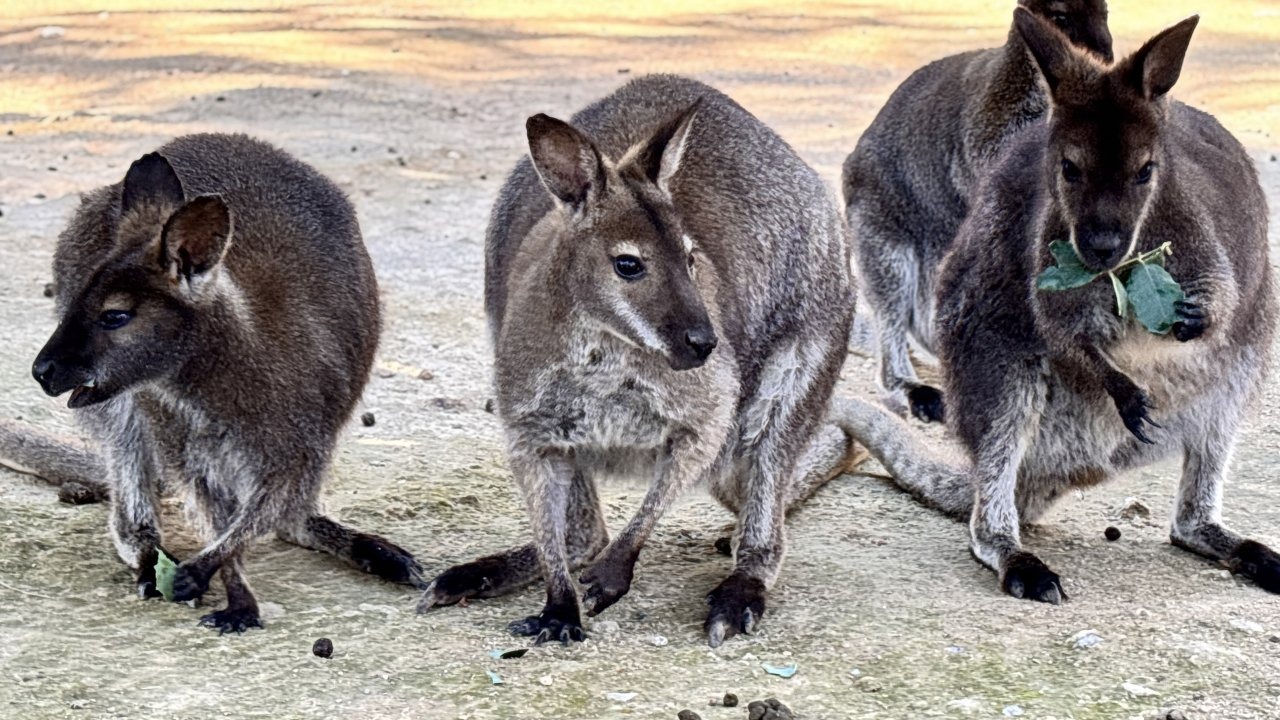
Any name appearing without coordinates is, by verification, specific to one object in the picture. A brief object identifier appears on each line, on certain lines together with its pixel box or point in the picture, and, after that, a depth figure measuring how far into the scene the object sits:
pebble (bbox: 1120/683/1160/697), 3.75
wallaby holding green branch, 4.26
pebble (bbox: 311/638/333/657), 3.90
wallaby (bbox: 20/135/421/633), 4.11
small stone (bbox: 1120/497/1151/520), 5.15
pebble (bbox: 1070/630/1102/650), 4.02
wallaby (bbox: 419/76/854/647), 3.95
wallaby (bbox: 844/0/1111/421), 6.29
